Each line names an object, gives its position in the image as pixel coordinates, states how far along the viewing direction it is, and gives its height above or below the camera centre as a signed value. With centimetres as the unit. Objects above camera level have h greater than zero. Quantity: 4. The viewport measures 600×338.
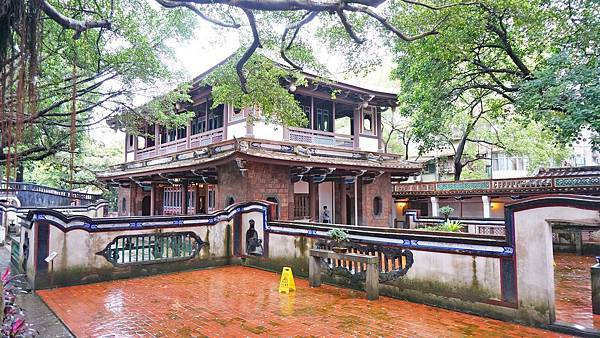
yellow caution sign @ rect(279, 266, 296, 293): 669 -163
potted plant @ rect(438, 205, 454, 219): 1340 -70
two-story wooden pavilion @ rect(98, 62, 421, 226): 1273 +114
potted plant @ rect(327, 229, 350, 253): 693 -88
